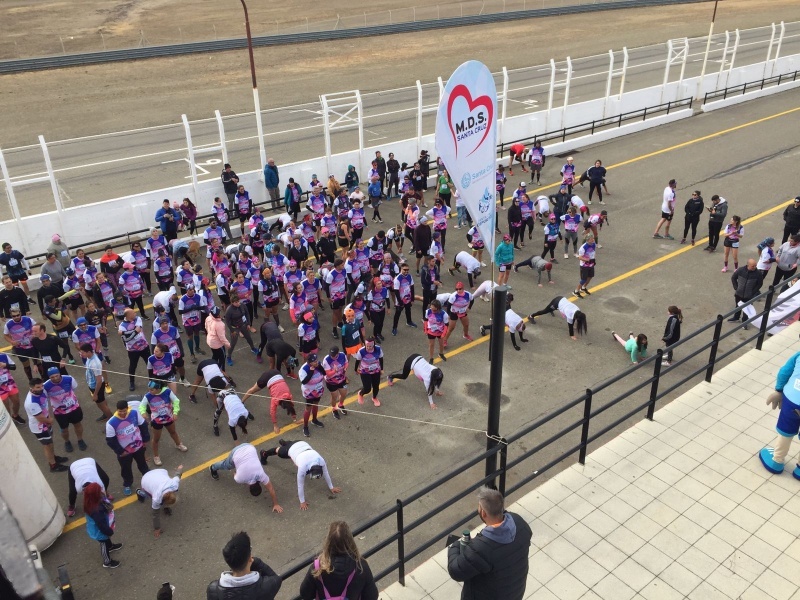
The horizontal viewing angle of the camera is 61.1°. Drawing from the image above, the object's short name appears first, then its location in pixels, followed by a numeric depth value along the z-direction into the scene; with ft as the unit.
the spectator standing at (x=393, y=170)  70.28
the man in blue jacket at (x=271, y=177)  67.05
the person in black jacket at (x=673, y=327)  41.11
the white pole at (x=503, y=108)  80.87
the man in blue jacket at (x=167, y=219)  57.21
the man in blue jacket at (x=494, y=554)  15.16
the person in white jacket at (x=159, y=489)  29.81
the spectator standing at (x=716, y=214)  56.24
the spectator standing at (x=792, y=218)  55.01
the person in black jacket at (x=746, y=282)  44.70
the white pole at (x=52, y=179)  55.47
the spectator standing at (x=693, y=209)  57.93
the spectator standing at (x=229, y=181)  64.64
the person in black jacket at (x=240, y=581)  15.69
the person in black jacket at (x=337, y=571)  15.37
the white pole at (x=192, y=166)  61.52
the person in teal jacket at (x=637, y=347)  41.81
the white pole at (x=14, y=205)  54.65
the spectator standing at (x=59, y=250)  51.85
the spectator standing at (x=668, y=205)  59.31
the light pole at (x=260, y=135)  66.95
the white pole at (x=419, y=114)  73.79
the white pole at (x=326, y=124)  68.97
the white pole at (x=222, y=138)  63.81
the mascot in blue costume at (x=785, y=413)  23.36
